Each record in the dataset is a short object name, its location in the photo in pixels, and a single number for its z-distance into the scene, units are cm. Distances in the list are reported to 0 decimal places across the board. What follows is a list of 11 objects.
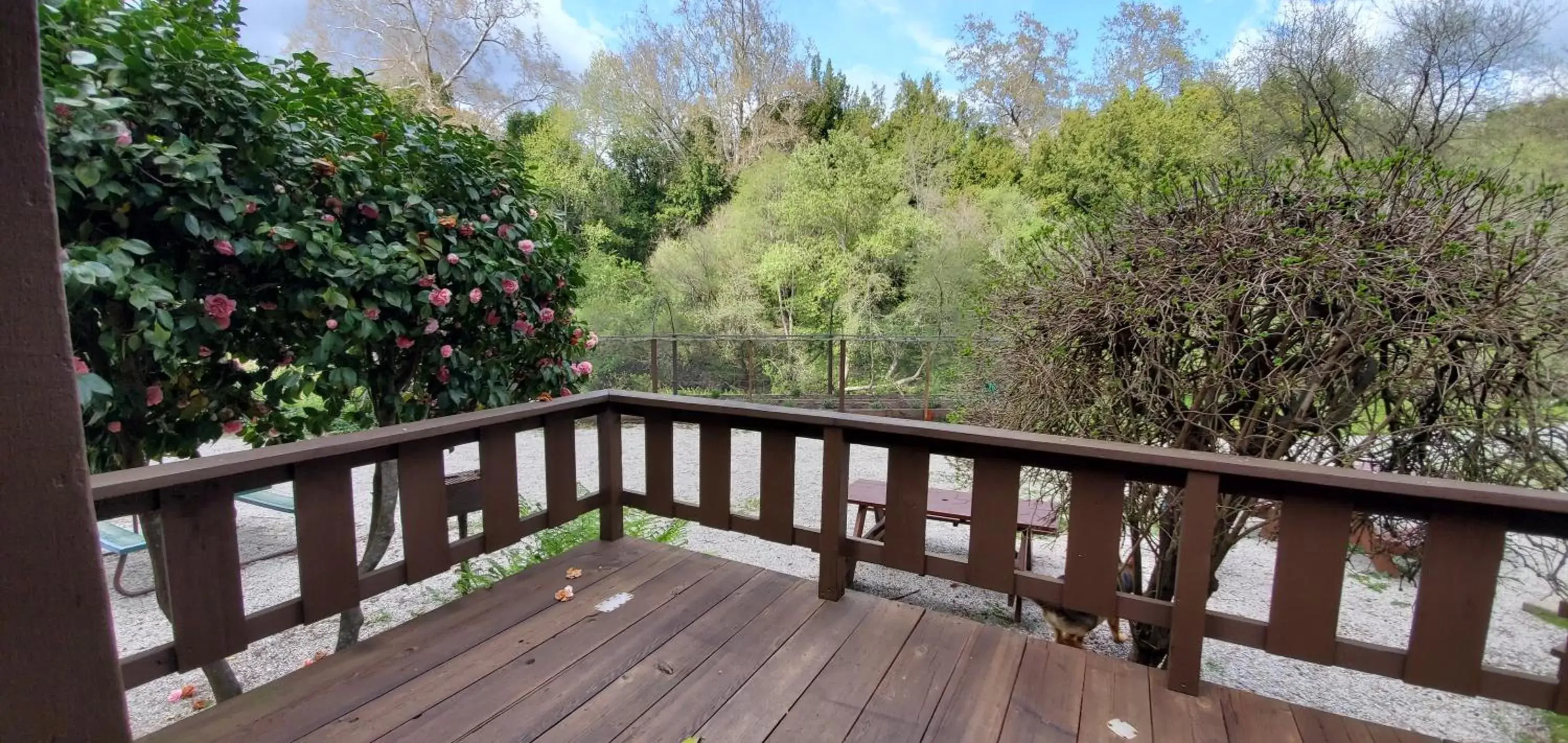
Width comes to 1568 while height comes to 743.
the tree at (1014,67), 1923
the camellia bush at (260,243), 165
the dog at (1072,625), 303
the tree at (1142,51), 1752
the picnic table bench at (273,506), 266
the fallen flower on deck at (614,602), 220
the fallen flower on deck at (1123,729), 157
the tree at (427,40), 1636
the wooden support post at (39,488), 75
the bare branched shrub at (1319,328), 180
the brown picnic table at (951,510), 368
